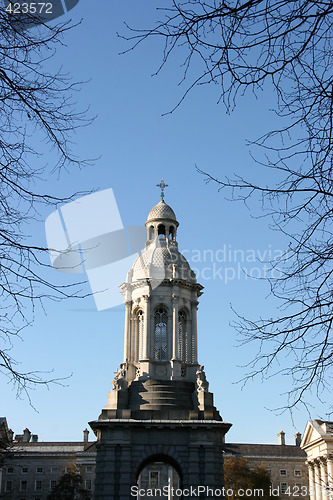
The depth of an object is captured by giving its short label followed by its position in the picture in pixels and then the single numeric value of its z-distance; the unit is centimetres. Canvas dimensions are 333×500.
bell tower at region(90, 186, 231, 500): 3125
